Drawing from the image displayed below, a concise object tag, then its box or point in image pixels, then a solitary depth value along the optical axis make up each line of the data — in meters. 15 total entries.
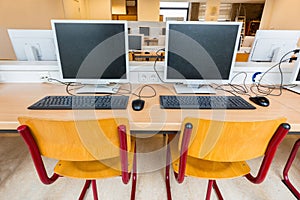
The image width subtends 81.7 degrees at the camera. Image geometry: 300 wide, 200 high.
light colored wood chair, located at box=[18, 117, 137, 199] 0.65
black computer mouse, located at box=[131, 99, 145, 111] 0.97
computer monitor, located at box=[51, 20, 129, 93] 1.08
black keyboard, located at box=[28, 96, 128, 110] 0.98
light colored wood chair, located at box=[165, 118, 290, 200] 0.68
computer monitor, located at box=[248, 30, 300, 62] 1.66
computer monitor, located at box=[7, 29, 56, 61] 1.41
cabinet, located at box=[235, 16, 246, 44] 8.40
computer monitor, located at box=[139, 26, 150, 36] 5.45
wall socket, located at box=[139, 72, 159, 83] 1.45
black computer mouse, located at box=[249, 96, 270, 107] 1.05
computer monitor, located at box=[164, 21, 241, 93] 1.09
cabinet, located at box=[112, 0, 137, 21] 7.46
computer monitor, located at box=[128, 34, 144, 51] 3.64
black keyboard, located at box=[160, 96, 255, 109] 1.01
